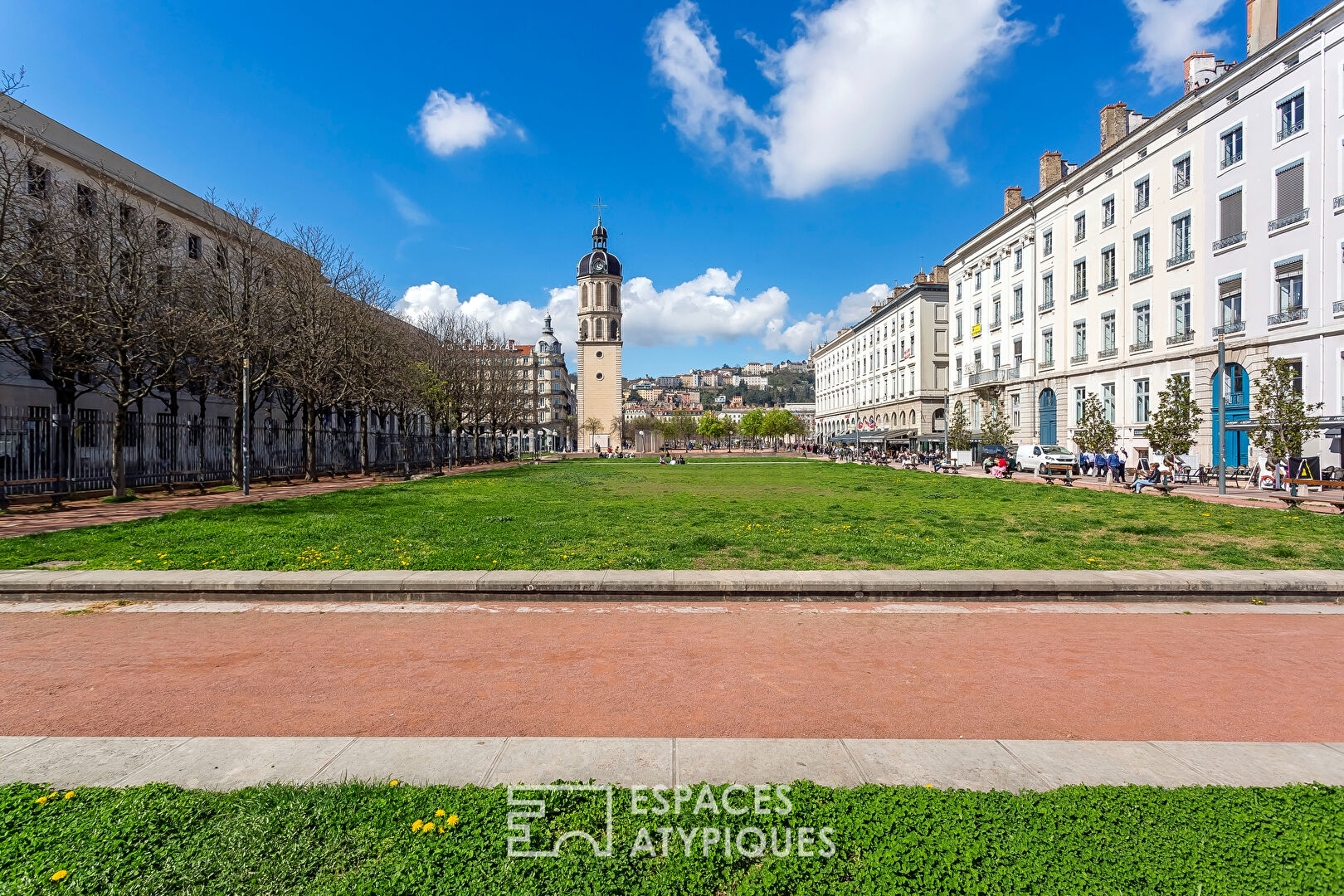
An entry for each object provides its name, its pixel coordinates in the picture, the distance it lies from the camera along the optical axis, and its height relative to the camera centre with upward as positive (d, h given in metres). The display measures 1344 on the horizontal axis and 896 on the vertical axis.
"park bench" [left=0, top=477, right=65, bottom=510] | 18.53 -1.17
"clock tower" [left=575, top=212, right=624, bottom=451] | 108.88 +14.28
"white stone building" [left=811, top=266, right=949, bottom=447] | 70.38 +8.44
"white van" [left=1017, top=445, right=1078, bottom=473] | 39.41 -1.07
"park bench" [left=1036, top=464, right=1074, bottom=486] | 33.78 -1.81
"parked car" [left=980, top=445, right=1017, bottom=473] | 43.79 -1.20
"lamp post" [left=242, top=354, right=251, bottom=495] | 24.06 +0.35
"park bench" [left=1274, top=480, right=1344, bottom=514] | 18.69 -1.90
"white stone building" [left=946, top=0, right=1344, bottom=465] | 27.50 +9.63
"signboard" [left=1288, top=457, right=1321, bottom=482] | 26.47 -1.37
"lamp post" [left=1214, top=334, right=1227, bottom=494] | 23.27 -0.16
